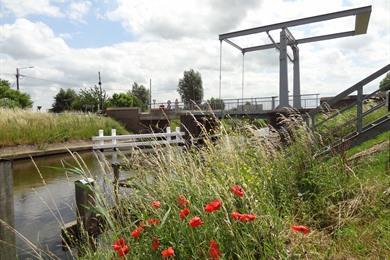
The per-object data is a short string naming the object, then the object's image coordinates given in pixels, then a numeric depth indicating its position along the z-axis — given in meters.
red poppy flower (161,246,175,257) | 1.94
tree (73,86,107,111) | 53.88
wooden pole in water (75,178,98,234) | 5.53
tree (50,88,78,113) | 59.92
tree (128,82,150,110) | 69.19
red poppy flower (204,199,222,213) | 2.07
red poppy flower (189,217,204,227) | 2.01
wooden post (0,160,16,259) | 3.75
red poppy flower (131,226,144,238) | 2.24
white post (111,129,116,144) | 20.97
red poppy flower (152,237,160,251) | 2.22
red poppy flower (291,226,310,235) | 2.04
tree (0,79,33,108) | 44.22
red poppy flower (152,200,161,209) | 2.49
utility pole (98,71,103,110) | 54.06
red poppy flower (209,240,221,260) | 1.94
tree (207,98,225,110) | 23.52
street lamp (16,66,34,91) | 49.60
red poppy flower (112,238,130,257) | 2.15
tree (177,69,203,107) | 63.56
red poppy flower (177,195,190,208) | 2.43
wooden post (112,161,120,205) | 3.34
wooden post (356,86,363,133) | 6.89
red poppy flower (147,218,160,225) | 2.45
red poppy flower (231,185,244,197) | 2.32
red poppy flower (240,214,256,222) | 2.04
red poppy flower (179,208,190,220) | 2.23
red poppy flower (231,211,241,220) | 2.07
